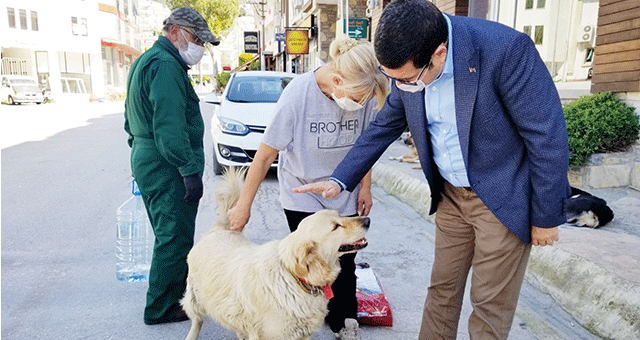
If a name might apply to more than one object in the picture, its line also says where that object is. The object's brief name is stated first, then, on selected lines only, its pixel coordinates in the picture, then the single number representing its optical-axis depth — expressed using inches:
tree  1784.0
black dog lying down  181.0
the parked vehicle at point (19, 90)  1191.6
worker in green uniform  115.5
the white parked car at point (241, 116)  296.7
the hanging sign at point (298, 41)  936.3
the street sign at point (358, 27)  580.7
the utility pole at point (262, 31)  1726.1
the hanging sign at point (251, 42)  1749.5
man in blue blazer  70.4
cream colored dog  94.8
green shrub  231.6
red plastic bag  130.3
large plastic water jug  175.6
